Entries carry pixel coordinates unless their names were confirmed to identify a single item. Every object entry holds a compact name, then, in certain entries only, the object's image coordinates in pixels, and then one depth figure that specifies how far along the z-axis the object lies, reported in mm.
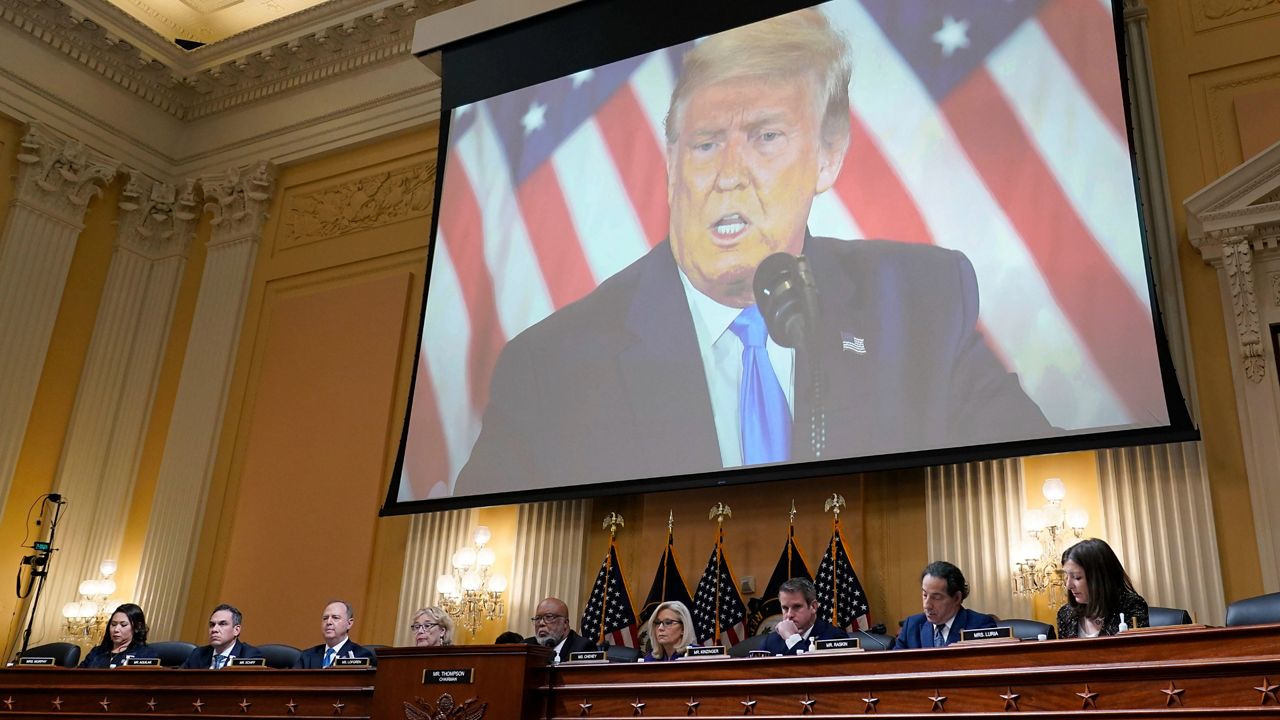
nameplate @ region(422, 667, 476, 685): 4285
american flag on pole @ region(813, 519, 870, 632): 6035
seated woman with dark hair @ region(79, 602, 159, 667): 6488
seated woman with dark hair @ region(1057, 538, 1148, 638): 3795
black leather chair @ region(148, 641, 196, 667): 6496
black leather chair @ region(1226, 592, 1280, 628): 3576
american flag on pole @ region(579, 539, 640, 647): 6676
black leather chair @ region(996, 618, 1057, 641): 4586
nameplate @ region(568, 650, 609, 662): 4556
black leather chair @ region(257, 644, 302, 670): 6082
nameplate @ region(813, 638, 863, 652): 3998
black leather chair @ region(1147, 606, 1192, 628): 4238
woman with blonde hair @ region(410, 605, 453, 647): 6305
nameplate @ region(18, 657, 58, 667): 5539
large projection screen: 5762
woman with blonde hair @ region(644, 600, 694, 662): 5504
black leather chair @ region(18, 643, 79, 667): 6495
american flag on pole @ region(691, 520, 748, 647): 6371
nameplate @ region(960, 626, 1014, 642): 3639
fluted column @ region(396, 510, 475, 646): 7703
